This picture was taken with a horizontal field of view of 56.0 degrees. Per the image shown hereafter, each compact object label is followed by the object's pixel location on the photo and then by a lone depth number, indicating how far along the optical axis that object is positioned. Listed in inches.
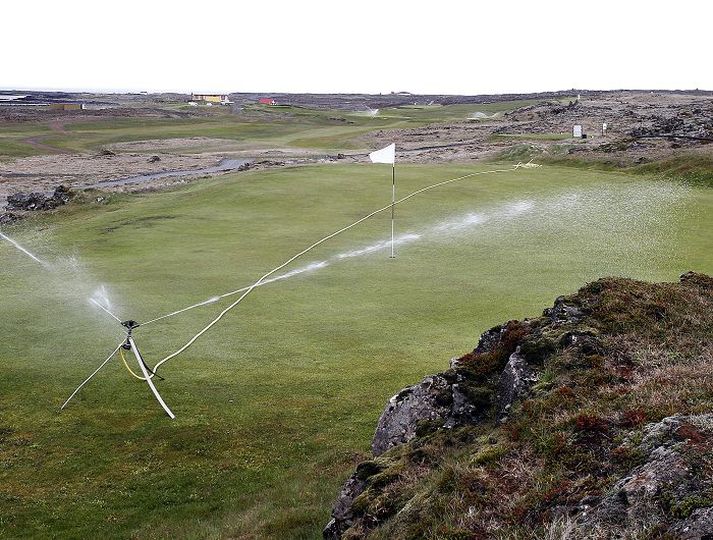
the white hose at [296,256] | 647.5
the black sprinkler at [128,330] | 583.2
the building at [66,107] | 5877.0
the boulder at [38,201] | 1628.9
